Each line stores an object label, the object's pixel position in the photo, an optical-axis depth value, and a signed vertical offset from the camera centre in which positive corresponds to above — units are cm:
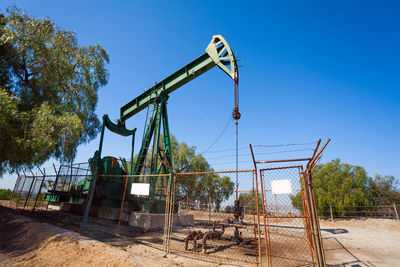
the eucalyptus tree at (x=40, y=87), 705 +503
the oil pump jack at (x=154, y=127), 929 +377
